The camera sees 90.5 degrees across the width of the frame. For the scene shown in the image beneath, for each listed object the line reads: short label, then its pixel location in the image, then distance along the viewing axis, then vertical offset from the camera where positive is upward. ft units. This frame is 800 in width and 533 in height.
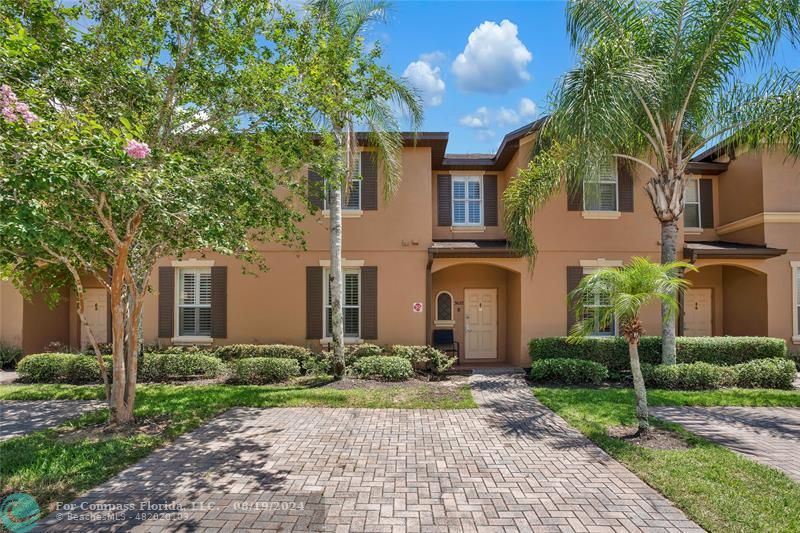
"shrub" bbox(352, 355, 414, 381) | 31.55 -6.68
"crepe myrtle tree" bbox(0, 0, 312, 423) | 13.48 +6.11
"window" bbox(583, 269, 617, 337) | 20.59 -1.16
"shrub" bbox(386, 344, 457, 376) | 34.04 -6.33
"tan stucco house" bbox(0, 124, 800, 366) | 37.40 +1.68
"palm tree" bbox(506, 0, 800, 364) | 24.71 +13.12
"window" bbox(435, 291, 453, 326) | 43.09 -2.41
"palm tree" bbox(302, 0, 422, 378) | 21.48 +11.64
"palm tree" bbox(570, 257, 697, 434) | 18.81 -0.28
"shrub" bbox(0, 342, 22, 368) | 37.14 -6.52
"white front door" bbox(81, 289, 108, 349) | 42.19 -2.62
